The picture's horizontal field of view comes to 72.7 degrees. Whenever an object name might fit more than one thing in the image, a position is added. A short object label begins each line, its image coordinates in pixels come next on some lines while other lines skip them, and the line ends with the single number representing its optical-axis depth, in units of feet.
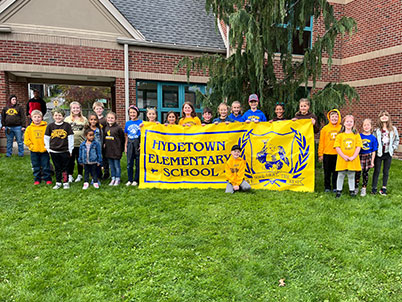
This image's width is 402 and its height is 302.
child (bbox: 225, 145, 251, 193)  17.21
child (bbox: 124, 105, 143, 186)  18.92
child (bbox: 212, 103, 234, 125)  18.58
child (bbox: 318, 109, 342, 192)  17.15
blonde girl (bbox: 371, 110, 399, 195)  16.83
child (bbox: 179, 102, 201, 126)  18.91
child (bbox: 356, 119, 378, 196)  16.90
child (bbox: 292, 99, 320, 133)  17.69
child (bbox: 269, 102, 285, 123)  18.71
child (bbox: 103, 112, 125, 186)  18.67
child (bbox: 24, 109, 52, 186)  17.94
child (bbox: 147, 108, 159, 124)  18.92
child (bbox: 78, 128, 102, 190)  17.72
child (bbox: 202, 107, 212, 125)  18.94
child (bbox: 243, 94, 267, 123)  18.69
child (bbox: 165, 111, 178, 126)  18.91
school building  29.04
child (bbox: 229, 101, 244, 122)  19.29
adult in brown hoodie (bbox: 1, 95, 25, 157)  27.12
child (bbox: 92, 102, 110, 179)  18.97
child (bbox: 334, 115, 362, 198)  15.93
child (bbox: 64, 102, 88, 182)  18.72
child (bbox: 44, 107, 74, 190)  17.34
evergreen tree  18.57
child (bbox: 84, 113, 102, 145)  18.39
